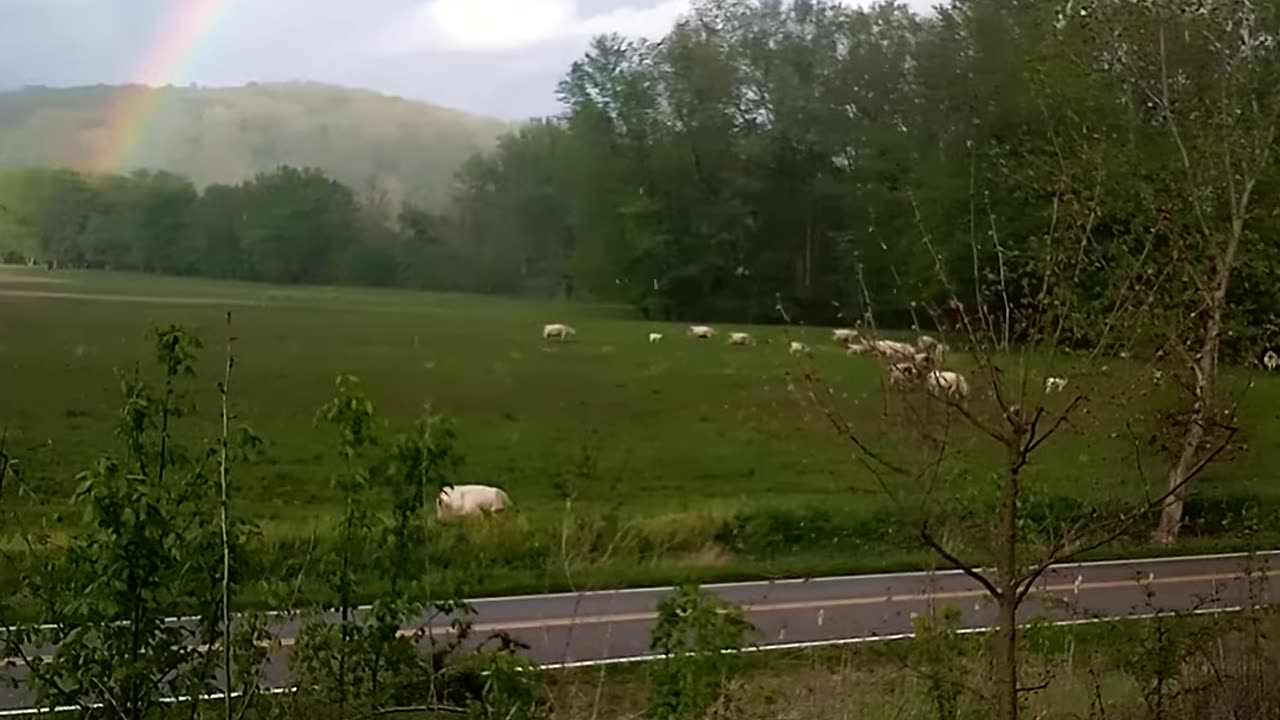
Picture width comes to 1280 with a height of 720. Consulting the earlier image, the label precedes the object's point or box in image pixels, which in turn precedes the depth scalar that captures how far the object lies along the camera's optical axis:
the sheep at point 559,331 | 49.16
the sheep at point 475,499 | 15.49
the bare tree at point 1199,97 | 18.31
